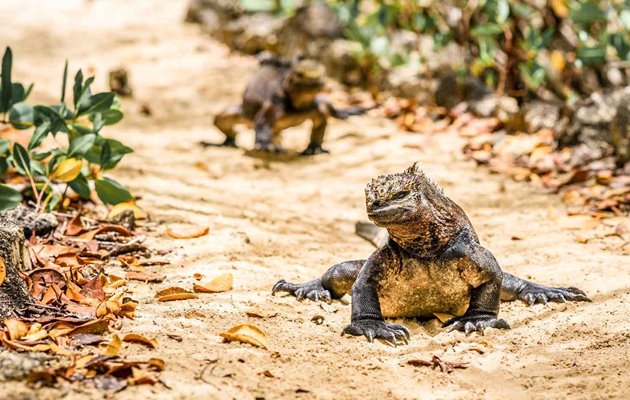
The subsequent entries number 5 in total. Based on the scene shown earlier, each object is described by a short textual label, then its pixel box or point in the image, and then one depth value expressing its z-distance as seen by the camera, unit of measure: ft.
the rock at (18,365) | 16.58
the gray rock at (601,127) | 41.91
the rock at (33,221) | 27.50
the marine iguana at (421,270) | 22.67
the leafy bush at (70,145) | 27.78
